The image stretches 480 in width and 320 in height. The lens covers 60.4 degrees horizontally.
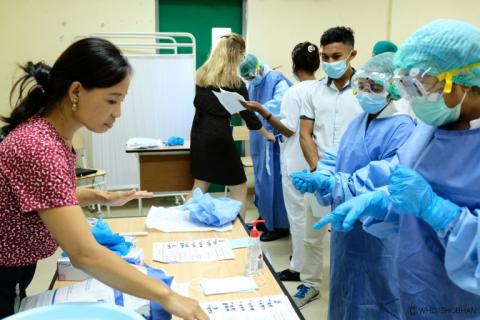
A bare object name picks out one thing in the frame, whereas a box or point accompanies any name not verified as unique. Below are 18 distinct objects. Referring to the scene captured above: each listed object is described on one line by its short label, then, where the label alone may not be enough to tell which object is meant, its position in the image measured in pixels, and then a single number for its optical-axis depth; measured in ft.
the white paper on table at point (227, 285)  4.26
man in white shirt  7.18
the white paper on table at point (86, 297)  3.57
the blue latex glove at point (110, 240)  4.63
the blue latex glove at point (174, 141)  11.85
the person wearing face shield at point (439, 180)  3.34
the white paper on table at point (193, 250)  4.99
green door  14.30
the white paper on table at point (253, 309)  3.81
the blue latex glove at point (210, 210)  5.94
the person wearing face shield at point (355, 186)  4.94
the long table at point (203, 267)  4.22
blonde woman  8.91
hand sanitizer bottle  4.57
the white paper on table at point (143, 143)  11.23
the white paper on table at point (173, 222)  5.88
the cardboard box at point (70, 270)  4.46
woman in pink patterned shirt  3.03
